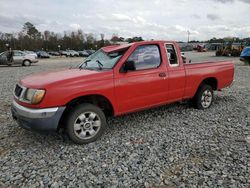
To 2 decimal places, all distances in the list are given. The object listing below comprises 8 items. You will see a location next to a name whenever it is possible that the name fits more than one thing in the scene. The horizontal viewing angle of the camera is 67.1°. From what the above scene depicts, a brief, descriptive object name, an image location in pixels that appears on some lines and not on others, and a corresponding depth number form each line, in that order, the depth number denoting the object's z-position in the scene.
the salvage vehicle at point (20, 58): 16.95
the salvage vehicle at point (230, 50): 27.07
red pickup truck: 3.06
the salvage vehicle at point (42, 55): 38.05
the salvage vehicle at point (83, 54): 43.60
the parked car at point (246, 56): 15.08
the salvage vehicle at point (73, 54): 43.78
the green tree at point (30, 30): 61.35
